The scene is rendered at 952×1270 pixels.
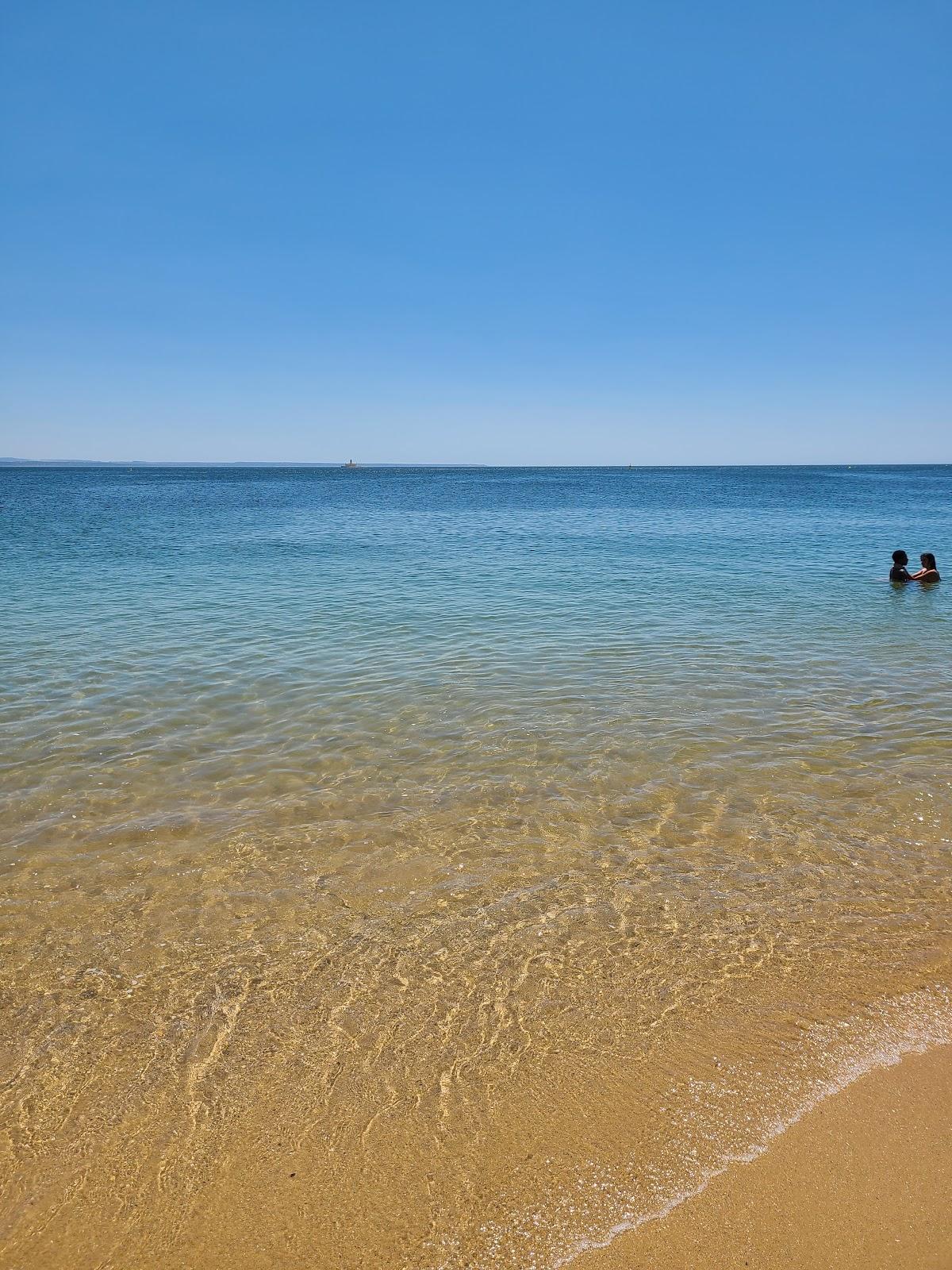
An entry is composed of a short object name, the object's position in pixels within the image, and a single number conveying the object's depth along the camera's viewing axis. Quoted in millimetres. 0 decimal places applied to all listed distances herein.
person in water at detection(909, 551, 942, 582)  19297
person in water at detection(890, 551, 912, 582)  19531
